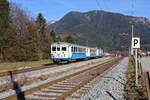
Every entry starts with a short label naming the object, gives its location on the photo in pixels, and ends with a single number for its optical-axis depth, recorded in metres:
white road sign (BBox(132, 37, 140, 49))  9.48
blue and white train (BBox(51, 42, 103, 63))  23.31
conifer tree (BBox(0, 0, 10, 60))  32.94
